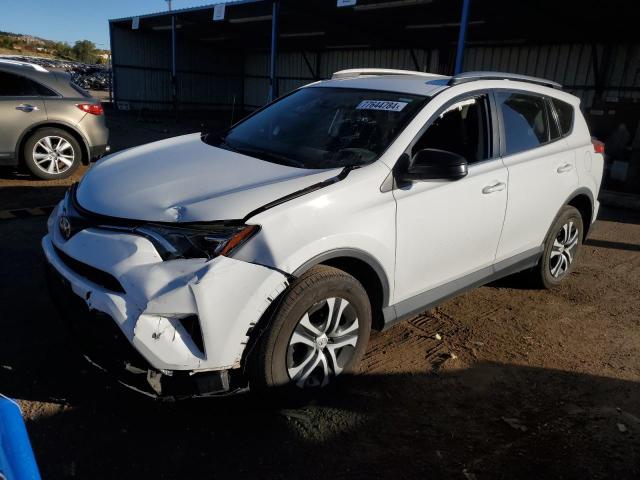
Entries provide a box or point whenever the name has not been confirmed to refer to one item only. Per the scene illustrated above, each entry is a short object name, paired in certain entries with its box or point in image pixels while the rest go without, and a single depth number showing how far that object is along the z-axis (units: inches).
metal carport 487.8
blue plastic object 47.4
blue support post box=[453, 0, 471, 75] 346.9
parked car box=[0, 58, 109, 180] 277.3
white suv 88.7
